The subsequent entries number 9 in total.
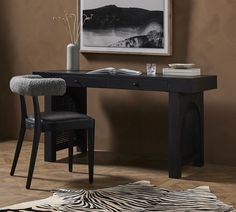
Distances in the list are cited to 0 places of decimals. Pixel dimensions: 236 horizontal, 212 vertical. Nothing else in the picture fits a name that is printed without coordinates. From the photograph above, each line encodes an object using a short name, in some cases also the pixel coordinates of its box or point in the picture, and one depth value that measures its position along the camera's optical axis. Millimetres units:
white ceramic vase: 6372
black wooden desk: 5490
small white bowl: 5714
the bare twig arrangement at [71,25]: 6741
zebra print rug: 4467
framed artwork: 6187
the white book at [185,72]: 5656
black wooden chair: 5051
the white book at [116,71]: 5855
